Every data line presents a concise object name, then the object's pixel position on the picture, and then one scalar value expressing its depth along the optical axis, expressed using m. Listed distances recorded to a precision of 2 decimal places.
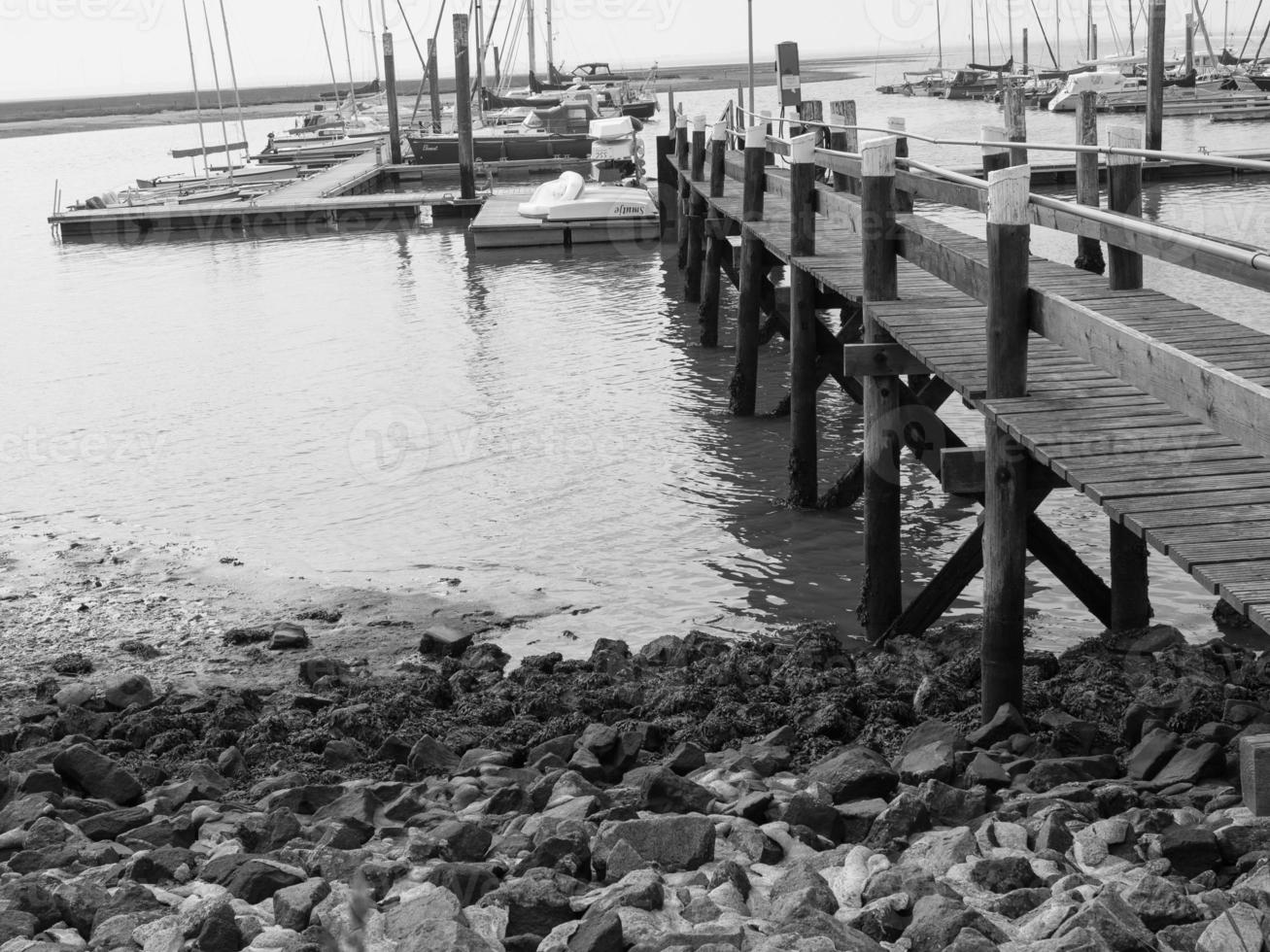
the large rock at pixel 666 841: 4.85
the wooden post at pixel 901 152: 10.54
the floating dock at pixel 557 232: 27.30
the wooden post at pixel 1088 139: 15.99
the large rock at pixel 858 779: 5.44
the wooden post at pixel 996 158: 11.47
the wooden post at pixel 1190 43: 63.57
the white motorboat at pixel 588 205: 27.23
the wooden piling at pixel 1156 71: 30.34
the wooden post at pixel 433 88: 53.62
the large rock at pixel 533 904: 4.45
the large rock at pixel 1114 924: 3.93
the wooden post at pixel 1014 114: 16.38
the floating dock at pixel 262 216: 33.78
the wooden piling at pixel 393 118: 44.34
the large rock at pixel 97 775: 6.09
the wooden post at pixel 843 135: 13.21
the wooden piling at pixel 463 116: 32.88
